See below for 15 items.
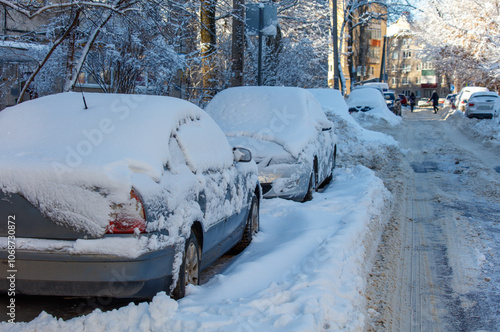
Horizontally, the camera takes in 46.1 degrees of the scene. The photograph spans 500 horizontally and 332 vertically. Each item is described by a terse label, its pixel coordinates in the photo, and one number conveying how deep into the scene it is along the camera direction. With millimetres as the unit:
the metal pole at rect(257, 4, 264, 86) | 13539
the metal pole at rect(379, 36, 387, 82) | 63031
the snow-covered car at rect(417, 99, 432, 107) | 60638
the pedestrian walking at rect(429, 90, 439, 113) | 44231
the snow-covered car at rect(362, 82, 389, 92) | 45188
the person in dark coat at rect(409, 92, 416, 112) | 47719
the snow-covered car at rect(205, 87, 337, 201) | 8348
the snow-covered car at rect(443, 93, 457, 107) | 51006
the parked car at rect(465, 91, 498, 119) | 31906
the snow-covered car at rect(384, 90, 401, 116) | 37844
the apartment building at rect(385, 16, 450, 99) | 105375
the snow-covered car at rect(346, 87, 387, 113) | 31078
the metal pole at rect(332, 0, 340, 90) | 31588
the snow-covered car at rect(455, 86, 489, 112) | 38231
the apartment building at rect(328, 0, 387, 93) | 41031
